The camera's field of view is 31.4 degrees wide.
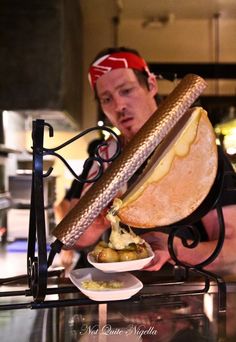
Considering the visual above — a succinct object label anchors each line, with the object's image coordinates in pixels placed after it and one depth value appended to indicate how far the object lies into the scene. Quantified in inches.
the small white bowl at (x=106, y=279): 20.8
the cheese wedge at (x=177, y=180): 21.2
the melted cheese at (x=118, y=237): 21.4
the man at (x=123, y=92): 44.1
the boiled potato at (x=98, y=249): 22.2
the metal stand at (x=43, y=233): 20.8
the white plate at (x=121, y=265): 21.1
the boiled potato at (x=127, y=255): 21.4
